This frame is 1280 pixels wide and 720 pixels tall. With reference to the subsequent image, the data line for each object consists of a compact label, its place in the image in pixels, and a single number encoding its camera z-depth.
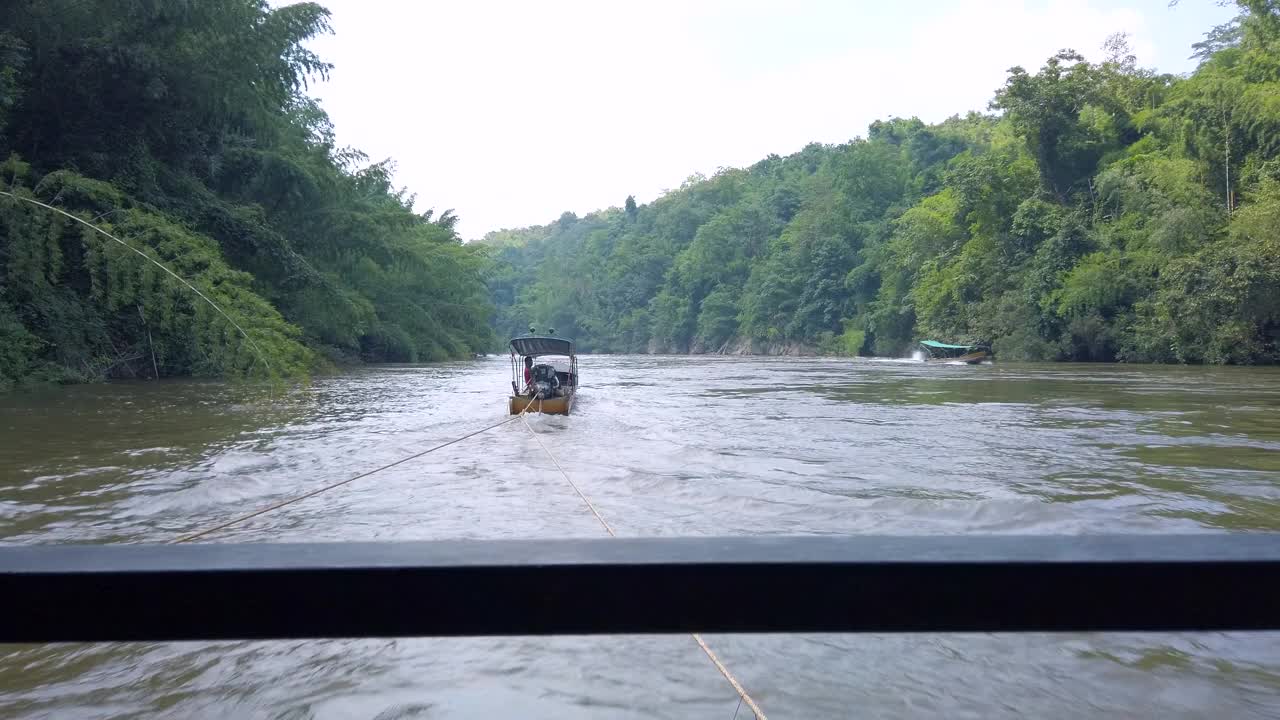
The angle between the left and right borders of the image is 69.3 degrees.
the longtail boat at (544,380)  16.81
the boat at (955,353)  43.16
